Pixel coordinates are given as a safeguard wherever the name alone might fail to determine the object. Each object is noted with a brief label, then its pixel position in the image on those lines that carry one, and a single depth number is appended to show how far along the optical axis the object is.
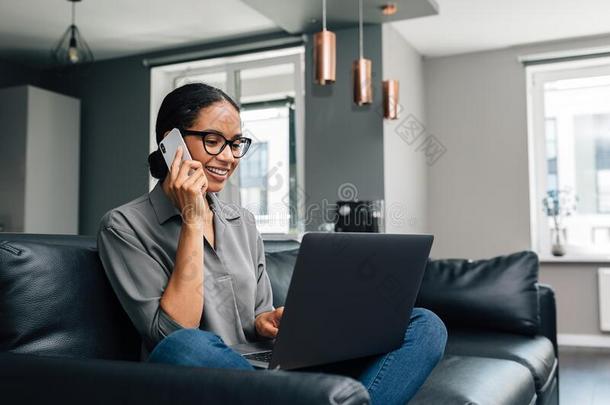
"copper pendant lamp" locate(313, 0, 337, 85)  3.16
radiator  4.65
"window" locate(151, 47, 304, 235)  4.96
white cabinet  5.24
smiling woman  1.23
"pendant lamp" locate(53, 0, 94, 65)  3.72
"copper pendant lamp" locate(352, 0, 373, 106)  3.44
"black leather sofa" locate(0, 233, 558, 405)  0.86
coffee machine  4.07
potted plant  5.00
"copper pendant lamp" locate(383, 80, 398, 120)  3.95
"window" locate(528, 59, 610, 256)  4.96
